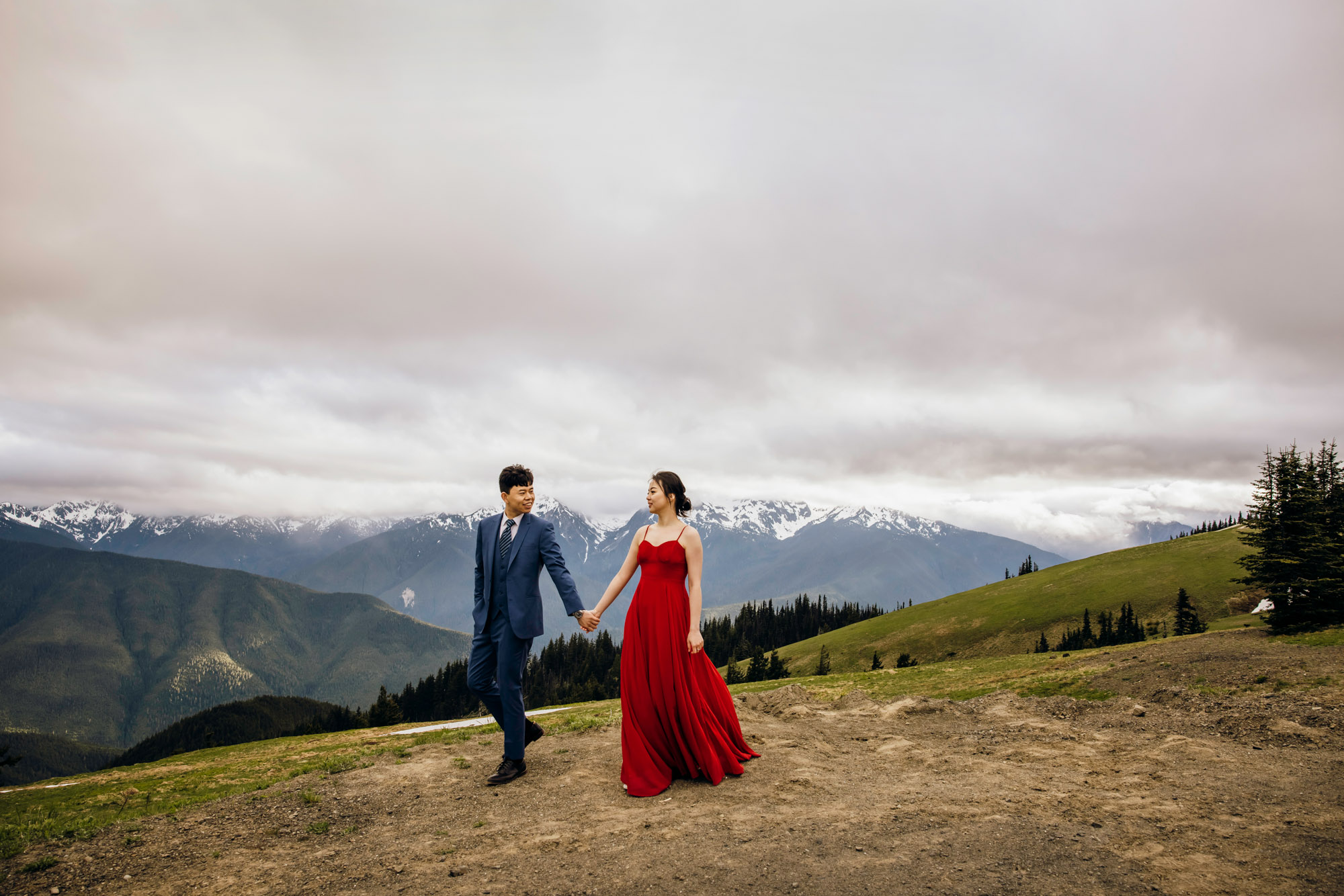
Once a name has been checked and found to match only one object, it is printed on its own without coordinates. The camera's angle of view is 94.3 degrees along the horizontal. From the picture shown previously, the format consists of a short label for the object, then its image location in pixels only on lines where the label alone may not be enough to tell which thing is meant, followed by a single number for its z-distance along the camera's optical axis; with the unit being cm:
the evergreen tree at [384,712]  8919
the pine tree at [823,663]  8831
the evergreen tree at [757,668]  8969
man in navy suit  991
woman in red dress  955
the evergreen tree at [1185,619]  5659
